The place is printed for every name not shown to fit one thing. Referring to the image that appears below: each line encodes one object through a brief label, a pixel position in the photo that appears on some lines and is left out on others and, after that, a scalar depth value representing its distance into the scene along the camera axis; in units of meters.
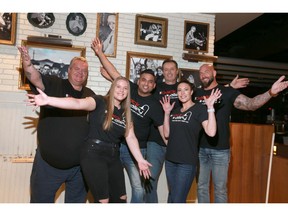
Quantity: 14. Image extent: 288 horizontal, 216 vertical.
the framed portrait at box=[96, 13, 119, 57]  3.63
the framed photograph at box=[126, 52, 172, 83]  3.72
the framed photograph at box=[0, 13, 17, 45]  3.31
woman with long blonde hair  2.32
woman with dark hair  2.54
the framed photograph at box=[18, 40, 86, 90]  3.37
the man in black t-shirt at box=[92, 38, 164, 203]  2.91
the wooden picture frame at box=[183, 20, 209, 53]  3.95
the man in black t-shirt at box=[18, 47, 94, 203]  2.60
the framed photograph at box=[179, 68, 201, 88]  3.92
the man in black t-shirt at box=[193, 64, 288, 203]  2.94
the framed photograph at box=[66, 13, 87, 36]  3.54
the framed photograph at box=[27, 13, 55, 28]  3.42
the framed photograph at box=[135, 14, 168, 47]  3.77
